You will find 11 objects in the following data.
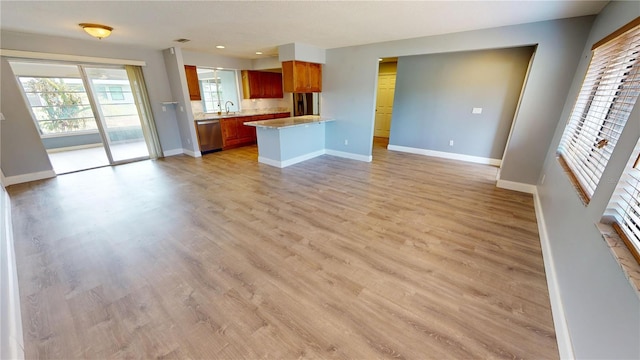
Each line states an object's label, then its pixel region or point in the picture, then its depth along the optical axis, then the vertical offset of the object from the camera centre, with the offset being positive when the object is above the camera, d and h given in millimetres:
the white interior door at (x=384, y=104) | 7160 -198
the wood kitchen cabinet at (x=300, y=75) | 4711 +433
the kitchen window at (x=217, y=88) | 6742 +244
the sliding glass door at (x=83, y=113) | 4695 -350
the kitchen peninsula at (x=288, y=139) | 4719 -860
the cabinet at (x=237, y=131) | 6258 -917
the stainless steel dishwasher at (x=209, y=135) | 5786 -928
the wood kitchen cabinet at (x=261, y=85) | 6844 +362
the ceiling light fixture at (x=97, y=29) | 3131 +870
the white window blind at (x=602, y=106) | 1669 -66
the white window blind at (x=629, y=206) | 1105 -539
